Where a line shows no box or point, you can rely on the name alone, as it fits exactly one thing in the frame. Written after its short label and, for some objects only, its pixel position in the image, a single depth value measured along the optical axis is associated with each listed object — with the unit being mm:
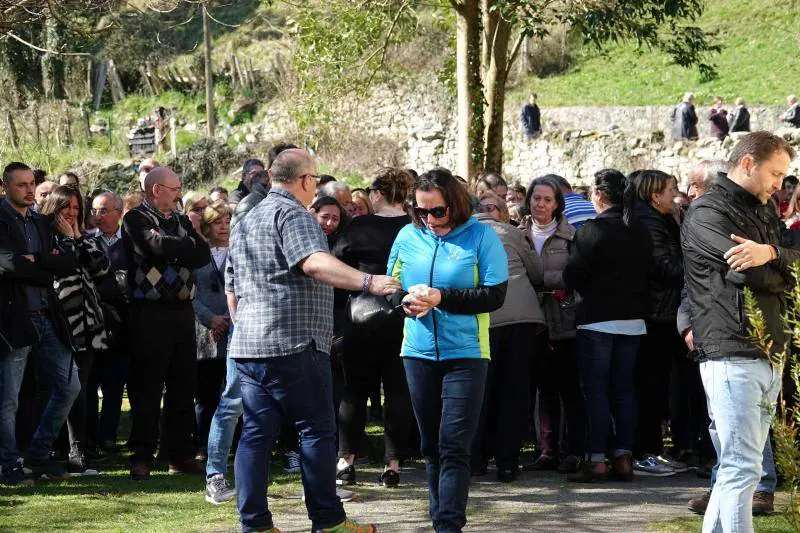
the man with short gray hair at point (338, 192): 9445
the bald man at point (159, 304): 8203
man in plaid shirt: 6098
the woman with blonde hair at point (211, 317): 9008
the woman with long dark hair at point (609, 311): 8117
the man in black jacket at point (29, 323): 7887
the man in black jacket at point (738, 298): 5367
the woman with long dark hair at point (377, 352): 7844
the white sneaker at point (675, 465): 8594
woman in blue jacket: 6121
